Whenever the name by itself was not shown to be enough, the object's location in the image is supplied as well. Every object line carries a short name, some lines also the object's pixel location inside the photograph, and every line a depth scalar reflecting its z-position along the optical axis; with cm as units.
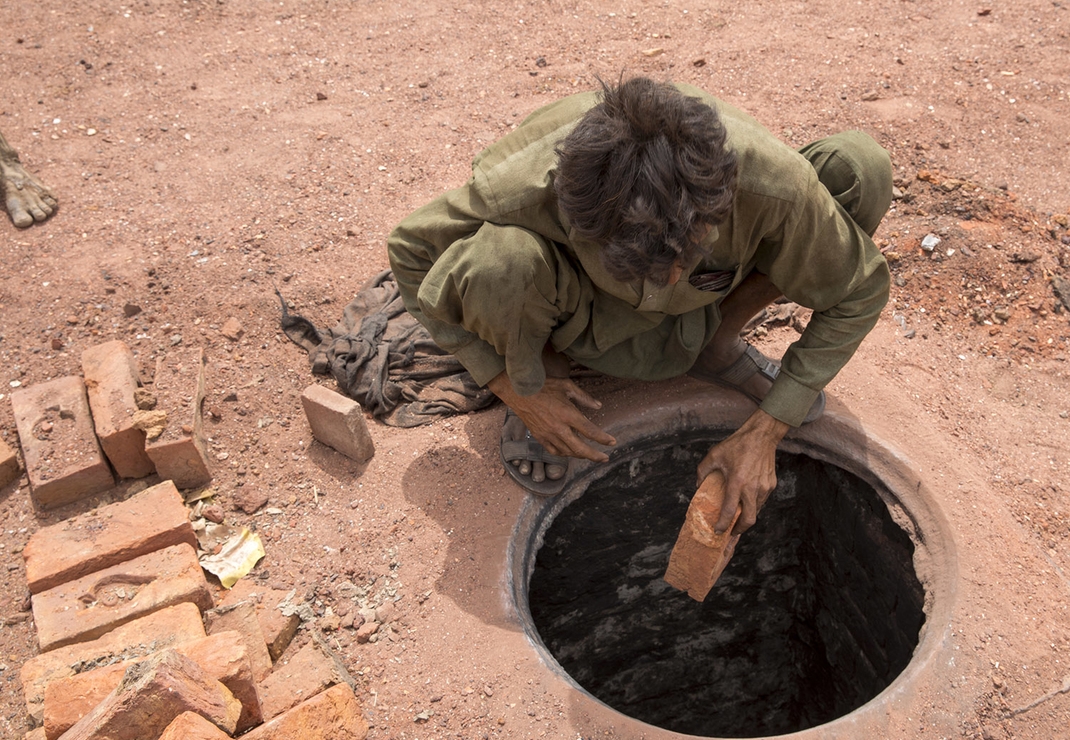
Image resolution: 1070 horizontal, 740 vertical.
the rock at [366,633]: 245
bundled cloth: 310
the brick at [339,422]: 281
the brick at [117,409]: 285
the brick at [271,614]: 244
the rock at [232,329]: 335
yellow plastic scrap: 263
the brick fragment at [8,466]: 295
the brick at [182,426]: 283
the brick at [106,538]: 250
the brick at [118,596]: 236
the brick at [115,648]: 220
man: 189
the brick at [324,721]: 206
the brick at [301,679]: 226
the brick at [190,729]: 185
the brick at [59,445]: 286
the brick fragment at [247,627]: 235
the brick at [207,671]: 203
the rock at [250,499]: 283
